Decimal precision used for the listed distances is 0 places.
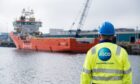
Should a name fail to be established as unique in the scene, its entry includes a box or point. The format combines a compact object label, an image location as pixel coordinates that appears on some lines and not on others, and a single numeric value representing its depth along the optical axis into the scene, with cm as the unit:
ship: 5749
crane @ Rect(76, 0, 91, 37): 7580
